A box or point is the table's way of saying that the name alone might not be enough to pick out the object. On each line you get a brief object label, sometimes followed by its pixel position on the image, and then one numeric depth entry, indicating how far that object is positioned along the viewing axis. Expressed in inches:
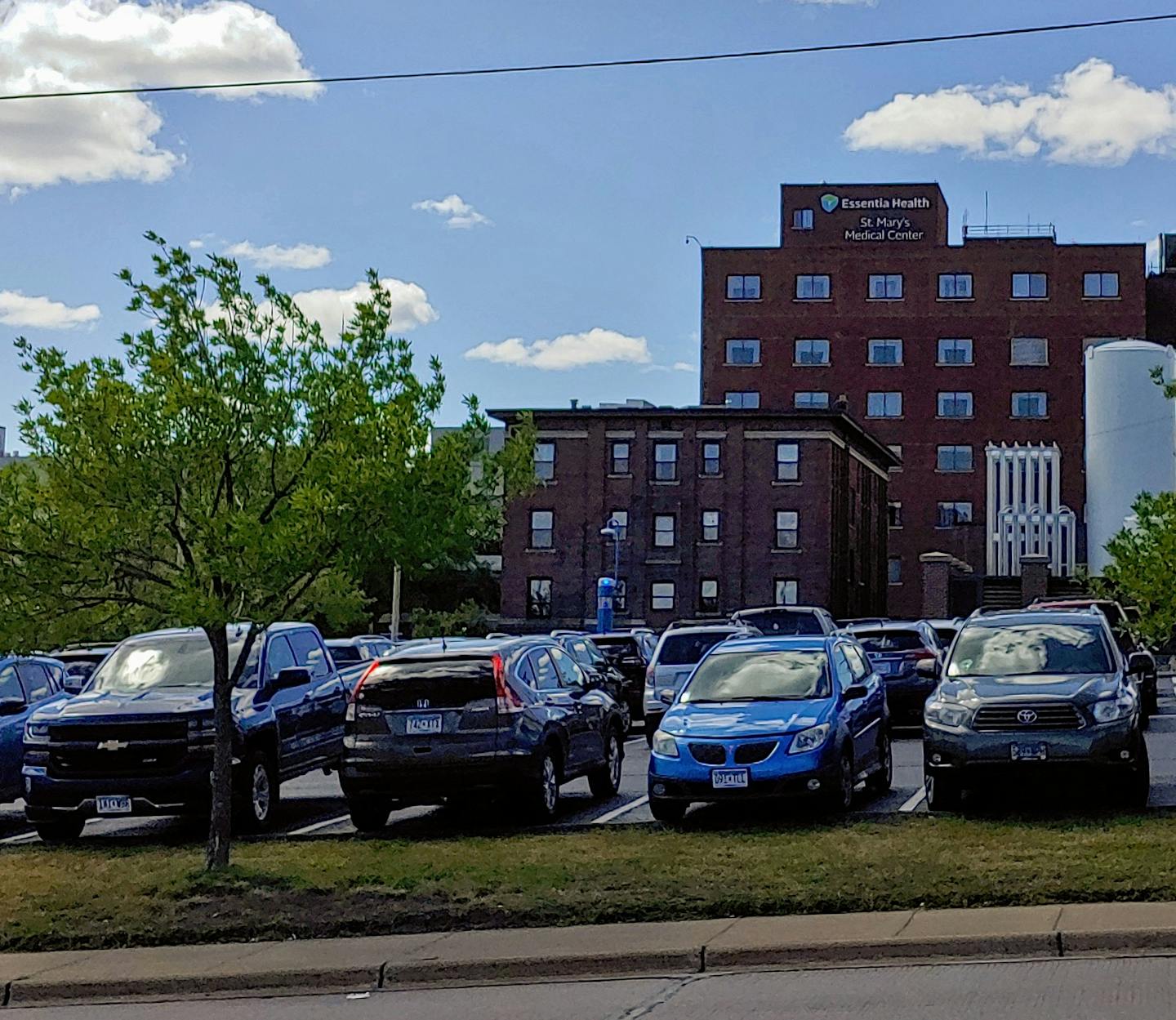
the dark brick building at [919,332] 3489.2
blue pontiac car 613.6
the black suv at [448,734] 625.0
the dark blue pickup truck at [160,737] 627.2
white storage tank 2687.0
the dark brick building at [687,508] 2679.6
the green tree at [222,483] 498.6
